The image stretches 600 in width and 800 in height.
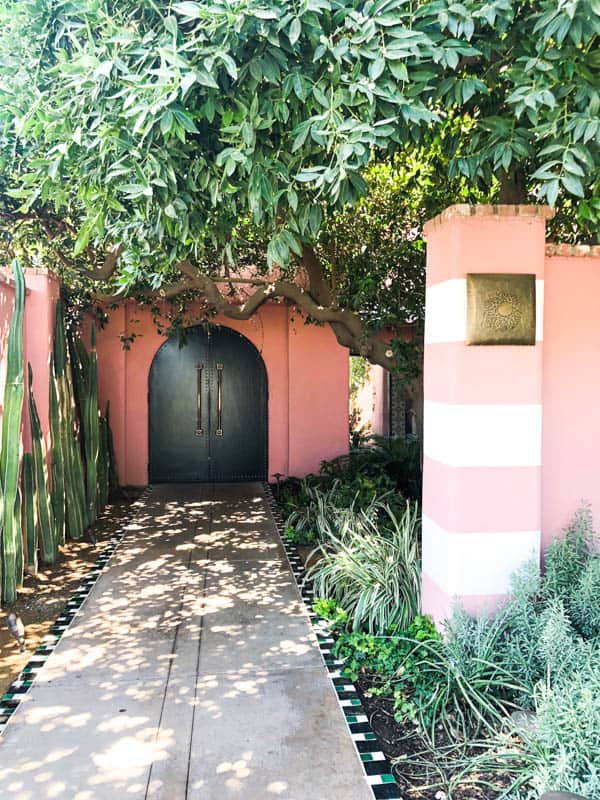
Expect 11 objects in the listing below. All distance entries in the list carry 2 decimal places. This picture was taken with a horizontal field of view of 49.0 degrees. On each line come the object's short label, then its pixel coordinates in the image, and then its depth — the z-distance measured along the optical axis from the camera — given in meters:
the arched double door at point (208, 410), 9.39
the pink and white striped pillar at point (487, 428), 3.69
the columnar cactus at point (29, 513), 5.30
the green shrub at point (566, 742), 2.35
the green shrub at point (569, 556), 3.63
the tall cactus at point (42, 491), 5.38
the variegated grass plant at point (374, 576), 4.18
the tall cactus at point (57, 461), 5.87
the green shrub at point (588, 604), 3.38
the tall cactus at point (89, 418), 6.77
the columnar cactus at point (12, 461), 4.71
